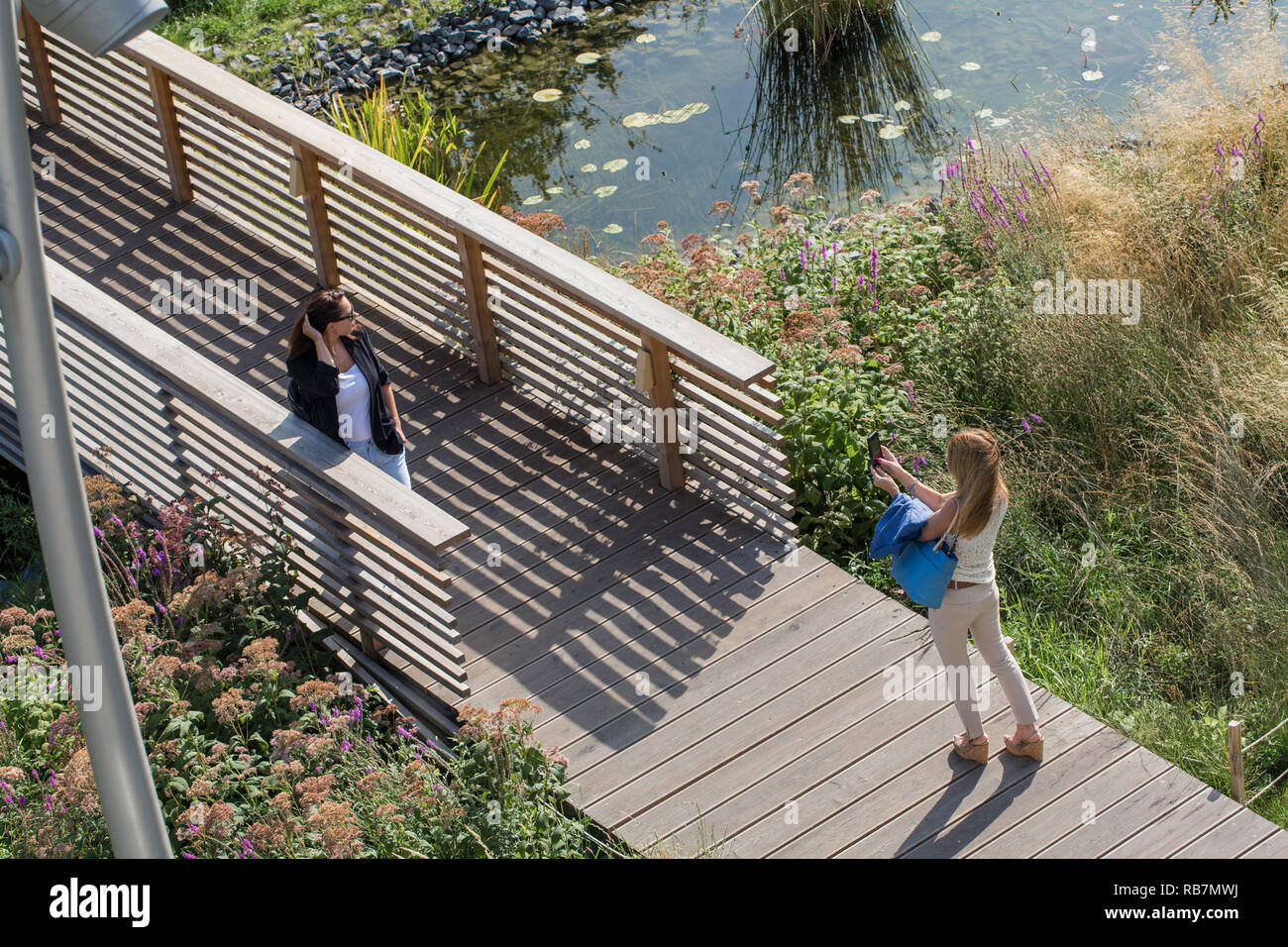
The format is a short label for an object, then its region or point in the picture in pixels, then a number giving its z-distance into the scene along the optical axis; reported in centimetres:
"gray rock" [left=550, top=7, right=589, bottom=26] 1535
